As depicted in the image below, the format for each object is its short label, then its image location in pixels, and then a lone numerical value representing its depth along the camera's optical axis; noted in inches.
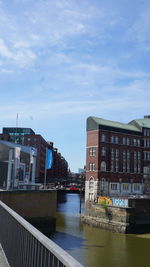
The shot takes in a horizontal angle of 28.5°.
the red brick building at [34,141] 5831.7
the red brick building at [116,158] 3312.0
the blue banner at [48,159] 2581.2
